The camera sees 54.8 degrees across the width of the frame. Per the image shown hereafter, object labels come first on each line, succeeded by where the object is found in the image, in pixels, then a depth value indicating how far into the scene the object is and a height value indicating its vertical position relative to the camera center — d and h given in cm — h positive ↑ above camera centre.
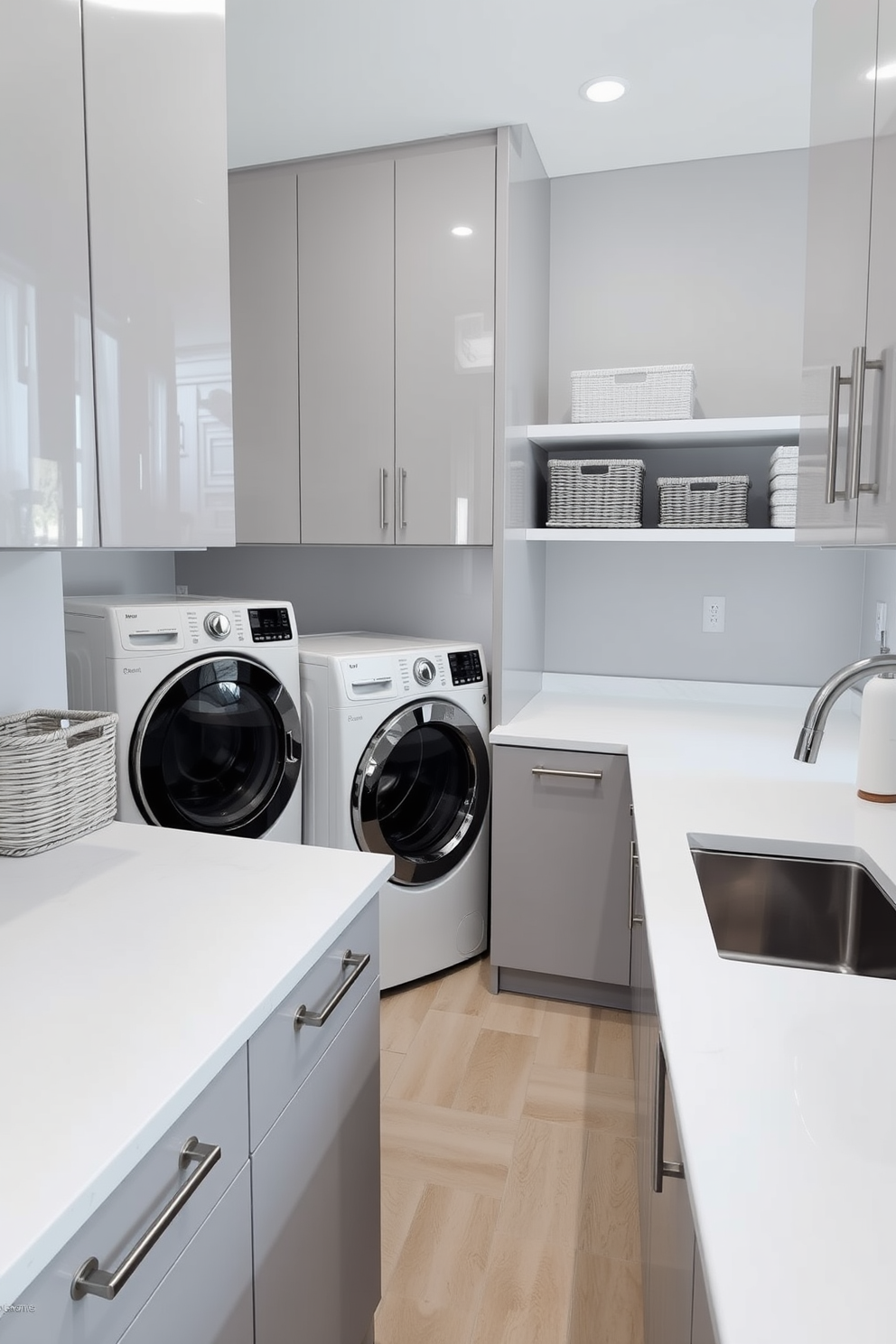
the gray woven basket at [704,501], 252 +26
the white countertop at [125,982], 68 -43
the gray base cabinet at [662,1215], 84 -75
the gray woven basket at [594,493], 261 +29
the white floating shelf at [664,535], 242 +16
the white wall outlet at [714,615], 288 -8
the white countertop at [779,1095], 58 -46
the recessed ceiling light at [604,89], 220 +129
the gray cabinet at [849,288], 108 +43
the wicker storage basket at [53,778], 127 -29
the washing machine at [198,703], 205 -29
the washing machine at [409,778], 242 -55
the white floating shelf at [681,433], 240 +46
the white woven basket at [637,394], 251 +57
